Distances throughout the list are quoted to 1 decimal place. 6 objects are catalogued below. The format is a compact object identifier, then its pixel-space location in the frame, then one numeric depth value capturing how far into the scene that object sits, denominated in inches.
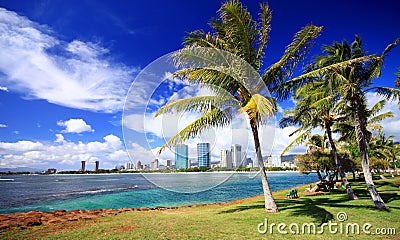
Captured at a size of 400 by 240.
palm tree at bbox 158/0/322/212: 388.8
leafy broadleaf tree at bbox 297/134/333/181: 952.3
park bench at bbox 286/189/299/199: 723.8
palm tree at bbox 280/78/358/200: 469.1
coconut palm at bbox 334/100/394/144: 595.8
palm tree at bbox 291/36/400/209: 439.5
